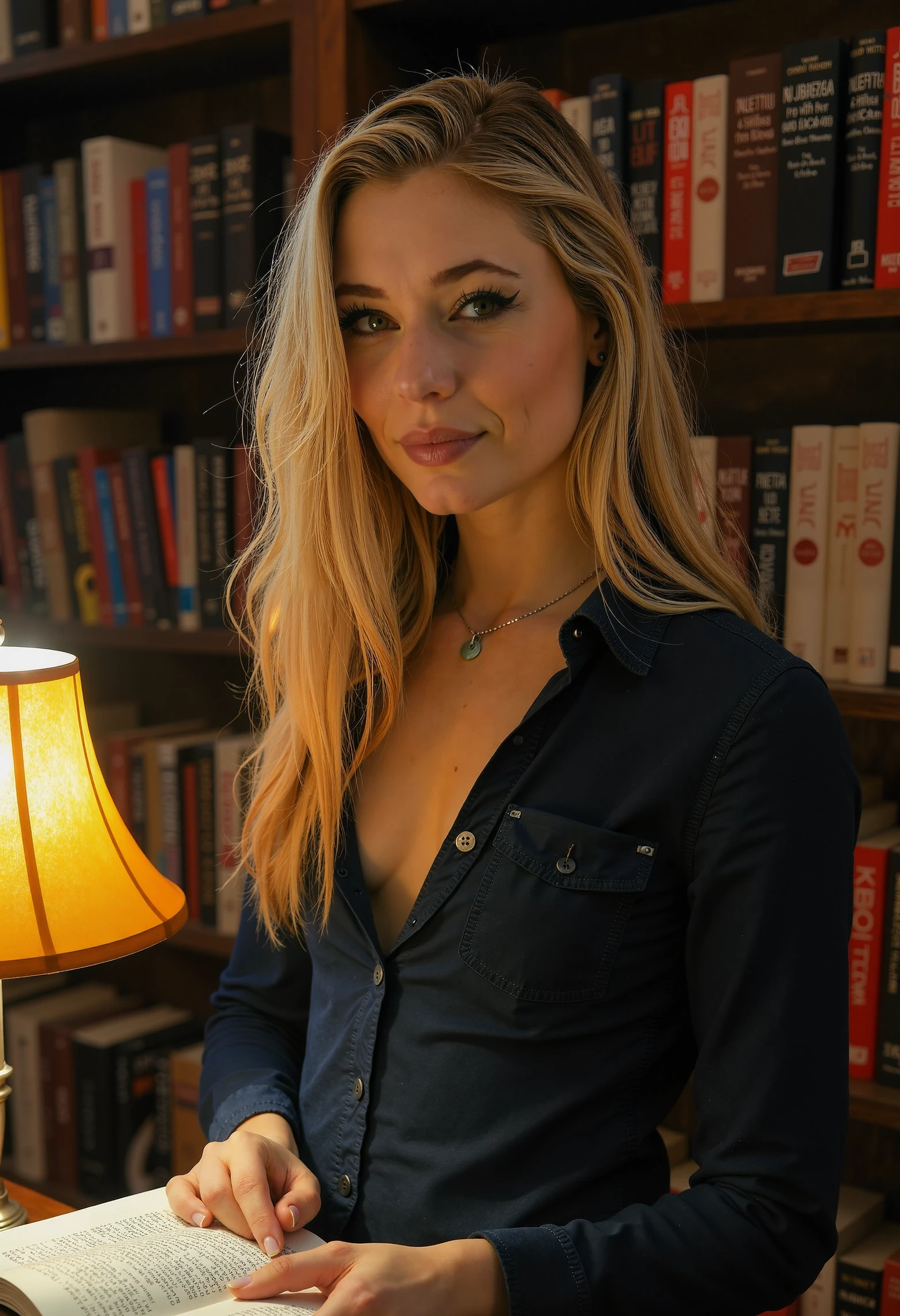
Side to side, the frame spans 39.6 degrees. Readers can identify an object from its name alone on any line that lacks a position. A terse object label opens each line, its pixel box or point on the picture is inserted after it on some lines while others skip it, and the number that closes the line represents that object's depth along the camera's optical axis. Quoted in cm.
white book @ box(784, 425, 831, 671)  141
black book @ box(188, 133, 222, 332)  182
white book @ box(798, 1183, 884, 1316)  148
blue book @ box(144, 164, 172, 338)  189
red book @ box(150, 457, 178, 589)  194
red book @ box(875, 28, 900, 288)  131
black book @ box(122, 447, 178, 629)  196
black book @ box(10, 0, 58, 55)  198
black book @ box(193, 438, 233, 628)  188
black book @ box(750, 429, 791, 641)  144
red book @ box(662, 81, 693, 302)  144
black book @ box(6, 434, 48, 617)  210
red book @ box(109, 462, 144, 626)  199
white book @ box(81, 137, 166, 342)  192
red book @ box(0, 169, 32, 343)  205
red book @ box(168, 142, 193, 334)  185
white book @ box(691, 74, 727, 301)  142
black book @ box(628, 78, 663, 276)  146
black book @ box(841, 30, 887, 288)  132
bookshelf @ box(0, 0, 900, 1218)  155
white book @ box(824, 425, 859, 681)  139
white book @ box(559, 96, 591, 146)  151
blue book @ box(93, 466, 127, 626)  200
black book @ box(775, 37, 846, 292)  134
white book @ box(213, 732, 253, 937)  192
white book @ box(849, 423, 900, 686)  137
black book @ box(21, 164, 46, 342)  202
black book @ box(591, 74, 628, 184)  147
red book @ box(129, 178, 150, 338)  192
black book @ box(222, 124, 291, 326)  177
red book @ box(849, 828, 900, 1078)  142
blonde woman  89
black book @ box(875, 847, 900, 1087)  141
